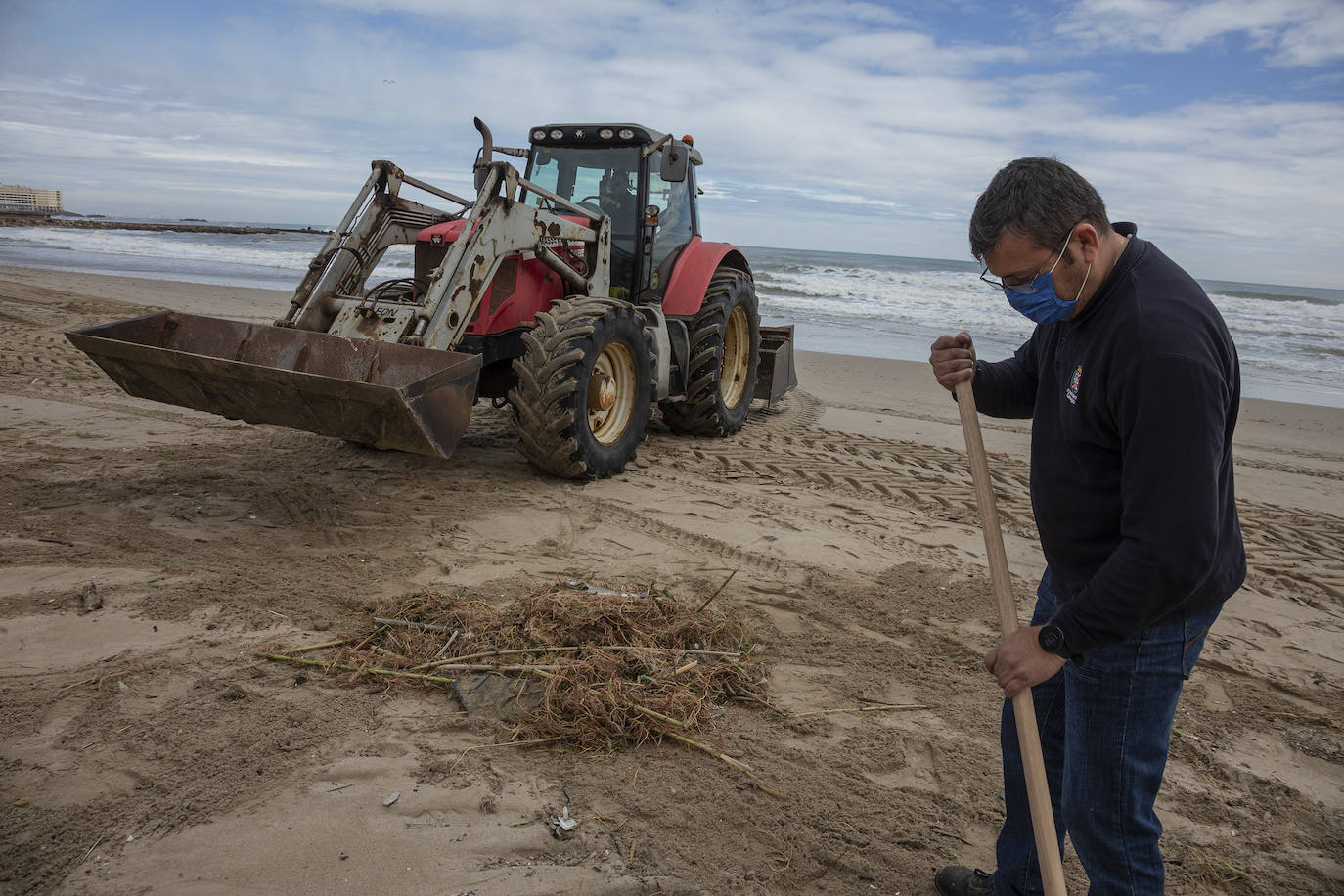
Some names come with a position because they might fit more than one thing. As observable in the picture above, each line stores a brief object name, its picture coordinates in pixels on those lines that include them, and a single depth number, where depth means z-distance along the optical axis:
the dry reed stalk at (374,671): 3.33
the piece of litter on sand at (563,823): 2.61
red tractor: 4.89
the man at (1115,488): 1.68
